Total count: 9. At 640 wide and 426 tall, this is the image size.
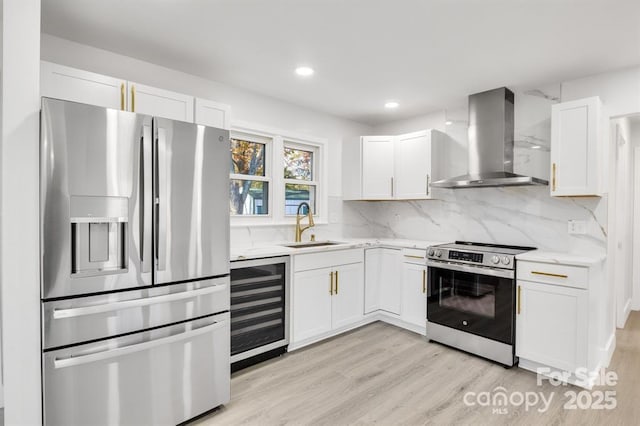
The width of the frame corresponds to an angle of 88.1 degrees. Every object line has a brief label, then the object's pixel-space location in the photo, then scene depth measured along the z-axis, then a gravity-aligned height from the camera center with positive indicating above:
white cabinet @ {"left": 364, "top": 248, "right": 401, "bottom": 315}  3.70 -0.79
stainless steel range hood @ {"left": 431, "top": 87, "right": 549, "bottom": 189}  3.21 +0.73
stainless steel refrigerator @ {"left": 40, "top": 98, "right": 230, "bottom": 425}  1.60 -0.31
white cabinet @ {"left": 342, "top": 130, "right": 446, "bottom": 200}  3.81 +0.54
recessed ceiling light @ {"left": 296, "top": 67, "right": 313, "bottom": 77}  2.81 +1.21
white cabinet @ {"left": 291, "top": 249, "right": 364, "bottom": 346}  3.04 -0.82
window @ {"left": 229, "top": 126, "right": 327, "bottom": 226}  3.38 +0.38
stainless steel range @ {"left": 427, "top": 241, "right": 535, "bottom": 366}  2.78 -0.79
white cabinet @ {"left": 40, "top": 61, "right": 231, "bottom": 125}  2.00 +0.78
